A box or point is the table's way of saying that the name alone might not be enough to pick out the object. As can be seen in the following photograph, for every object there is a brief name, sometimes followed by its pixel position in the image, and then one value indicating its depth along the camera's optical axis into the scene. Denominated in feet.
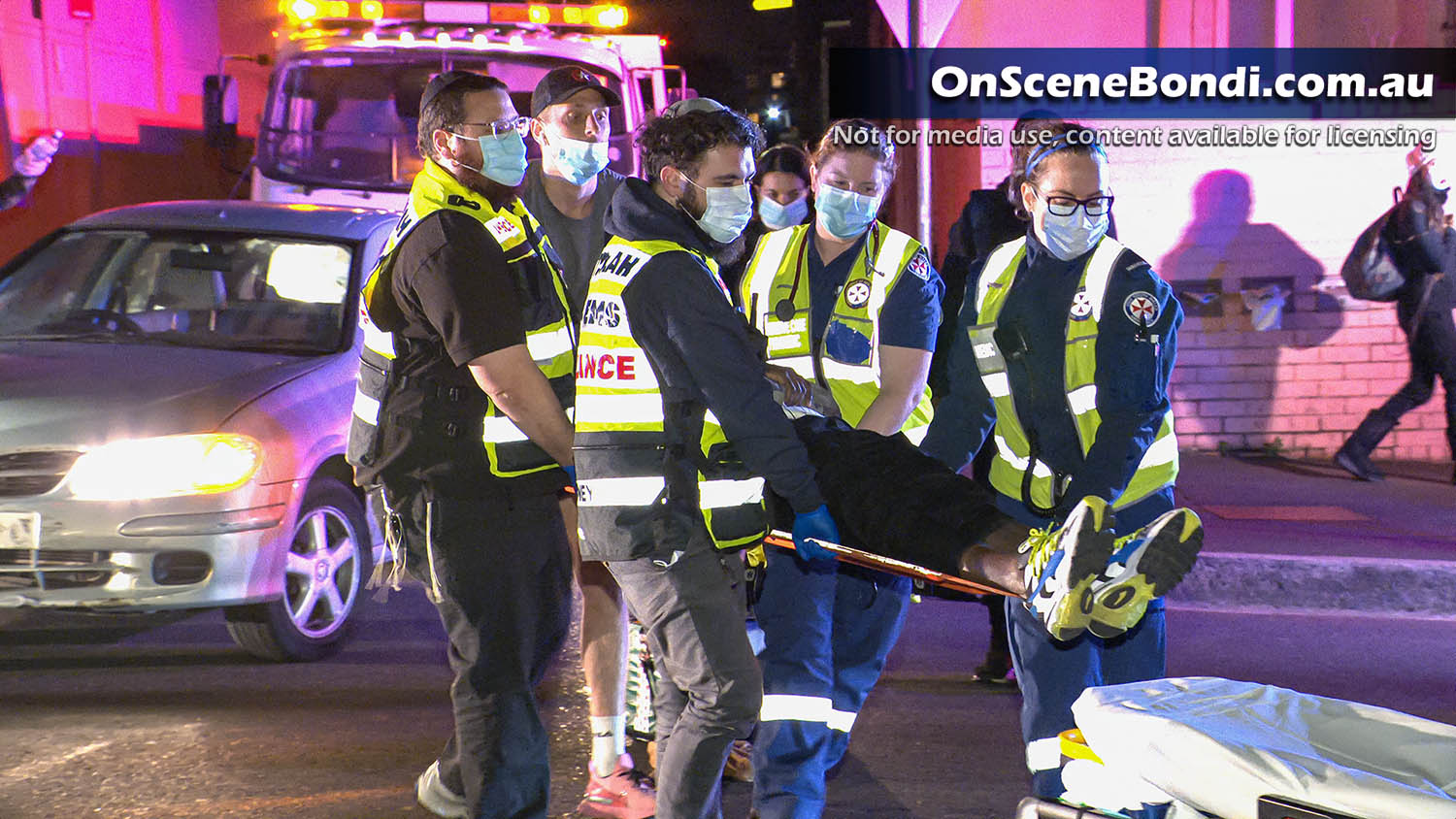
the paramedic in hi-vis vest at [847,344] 26.37
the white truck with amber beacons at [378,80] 58.95
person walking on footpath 58.54
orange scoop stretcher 20.85
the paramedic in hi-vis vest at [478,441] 23.29
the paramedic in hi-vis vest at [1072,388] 23.43
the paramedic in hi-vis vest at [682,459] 21.49
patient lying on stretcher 17.97
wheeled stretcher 13.94
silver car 34.91
